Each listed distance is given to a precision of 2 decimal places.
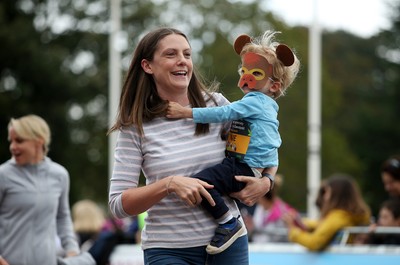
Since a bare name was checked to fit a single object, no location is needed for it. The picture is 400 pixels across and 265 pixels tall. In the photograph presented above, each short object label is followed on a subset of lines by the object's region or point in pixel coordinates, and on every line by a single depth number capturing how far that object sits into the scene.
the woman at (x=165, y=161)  7.60
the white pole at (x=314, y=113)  25.33
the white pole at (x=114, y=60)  30.33
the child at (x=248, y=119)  7.62
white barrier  14.78
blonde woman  10.93
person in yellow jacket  15.46
